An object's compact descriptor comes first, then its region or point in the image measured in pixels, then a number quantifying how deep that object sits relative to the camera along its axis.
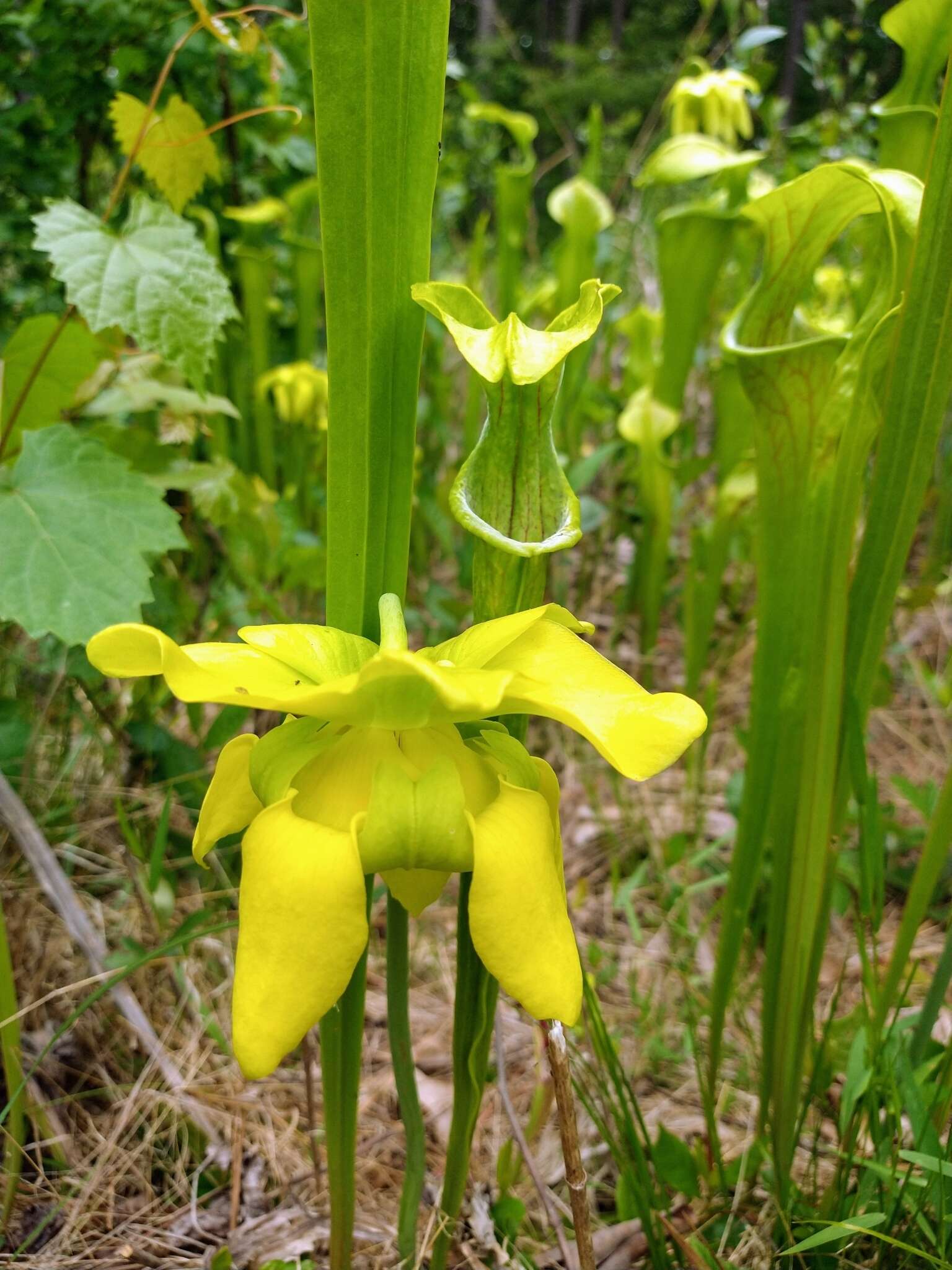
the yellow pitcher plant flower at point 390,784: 0.15
